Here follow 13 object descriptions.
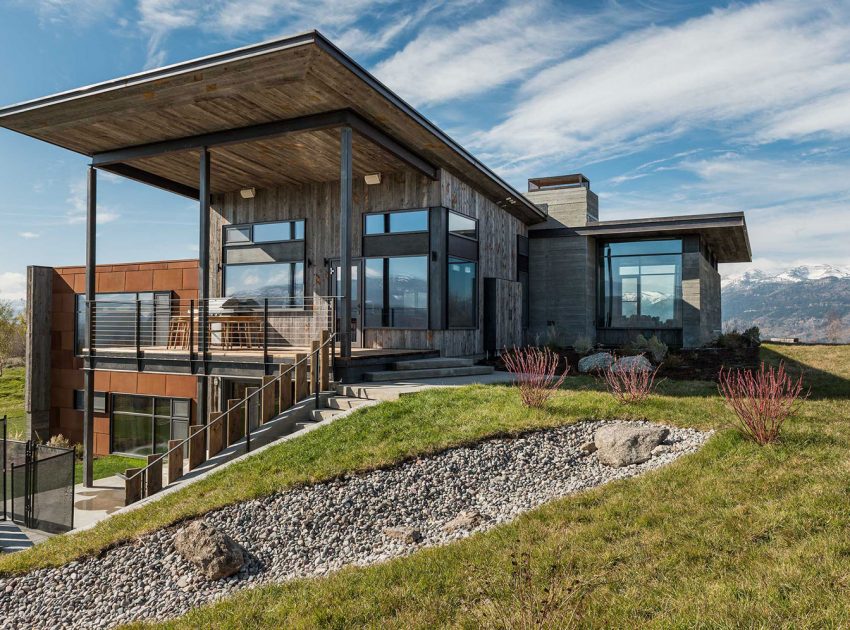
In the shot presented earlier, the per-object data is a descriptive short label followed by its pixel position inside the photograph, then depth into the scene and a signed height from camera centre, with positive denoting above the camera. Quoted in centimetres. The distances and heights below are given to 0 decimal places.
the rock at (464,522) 472 -166
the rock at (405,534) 467 -175
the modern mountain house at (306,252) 963 +184
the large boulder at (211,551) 459 -188
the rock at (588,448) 611 -134
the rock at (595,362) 1218 -84
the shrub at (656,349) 1335 -62
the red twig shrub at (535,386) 734 -82
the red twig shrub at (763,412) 536 -86
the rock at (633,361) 1020 -72
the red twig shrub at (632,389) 740 -87
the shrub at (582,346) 1452 -57
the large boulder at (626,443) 573 -123
